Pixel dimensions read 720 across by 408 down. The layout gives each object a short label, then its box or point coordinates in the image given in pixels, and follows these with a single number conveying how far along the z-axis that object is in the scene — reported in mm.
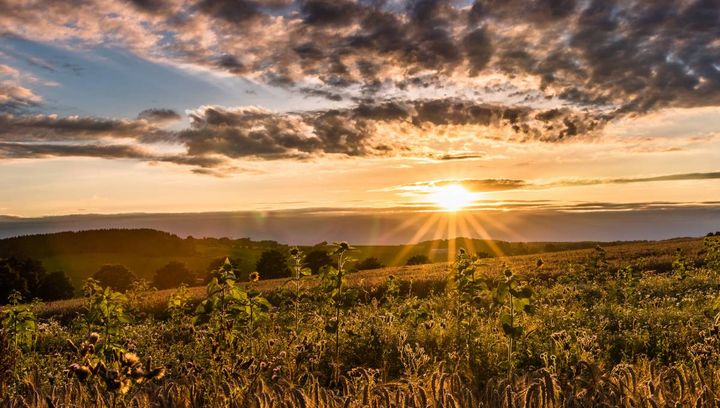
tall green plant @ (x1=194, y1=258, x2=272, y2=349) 7688
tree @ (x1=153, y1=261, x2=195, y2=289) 55772
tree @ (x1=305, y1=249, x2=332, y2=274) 48500
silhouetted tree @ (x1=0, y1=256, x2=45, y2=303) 44344
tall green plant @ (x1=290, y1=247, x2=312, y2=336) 8922
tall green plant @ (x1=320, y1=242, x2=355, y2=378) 7954
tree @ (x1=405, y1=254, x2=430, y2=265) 58028
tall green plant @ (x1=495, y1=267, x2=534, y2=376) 6754
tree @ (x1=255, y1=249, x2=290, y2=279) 52281
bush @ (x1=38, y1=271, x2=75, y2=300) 49562
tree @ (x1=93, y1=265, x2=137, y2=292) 51353
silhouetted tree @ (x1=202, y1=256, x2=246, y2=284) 54800
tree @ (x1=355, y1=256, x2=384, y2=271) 55975
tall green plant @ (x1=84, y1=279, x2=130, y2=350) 8625
